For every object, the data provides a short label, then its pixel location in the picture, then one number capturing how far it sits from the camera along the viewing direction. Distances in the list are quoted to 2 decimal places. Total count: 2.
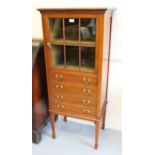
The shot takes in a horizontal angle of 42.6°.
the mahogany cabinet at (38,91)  2.03
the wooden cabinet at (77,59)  1.73
